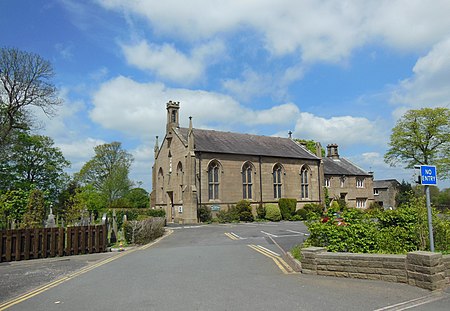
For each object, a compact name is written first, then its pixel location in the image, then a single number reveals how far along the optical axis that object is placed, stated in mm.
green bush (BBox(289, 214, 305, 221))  39938
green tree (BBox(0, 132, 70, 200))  41016
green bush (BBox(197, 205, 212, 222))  35656
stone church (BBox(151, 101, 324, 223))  36906
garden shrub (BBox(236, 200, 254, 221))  36938
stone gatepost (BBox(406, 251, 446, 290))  7168
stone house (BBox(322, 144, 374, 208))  50844
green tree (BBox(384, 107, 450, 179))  44750
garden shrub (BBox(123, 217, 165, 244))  19719
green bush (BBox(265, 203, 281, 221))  38906
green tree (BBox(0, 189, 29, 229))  19125
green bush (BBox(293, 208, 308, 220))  40438
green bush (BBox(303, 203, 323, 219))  41675
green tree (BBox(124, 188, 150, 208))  60219
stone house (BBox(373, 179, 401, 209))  61531
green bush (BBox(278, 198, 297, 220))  40250
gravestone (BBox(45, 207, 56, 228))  17591
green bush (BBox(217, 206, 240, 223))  36094
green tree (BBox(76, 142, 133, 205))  58188
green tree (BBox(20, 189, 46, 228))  18044
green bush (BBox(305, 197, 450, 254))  9555
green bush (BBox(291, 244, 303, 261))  11336
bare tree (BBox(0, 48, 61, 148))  30016
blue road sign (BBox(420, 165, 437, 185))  8359
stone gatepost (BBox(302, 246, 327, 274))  9359
